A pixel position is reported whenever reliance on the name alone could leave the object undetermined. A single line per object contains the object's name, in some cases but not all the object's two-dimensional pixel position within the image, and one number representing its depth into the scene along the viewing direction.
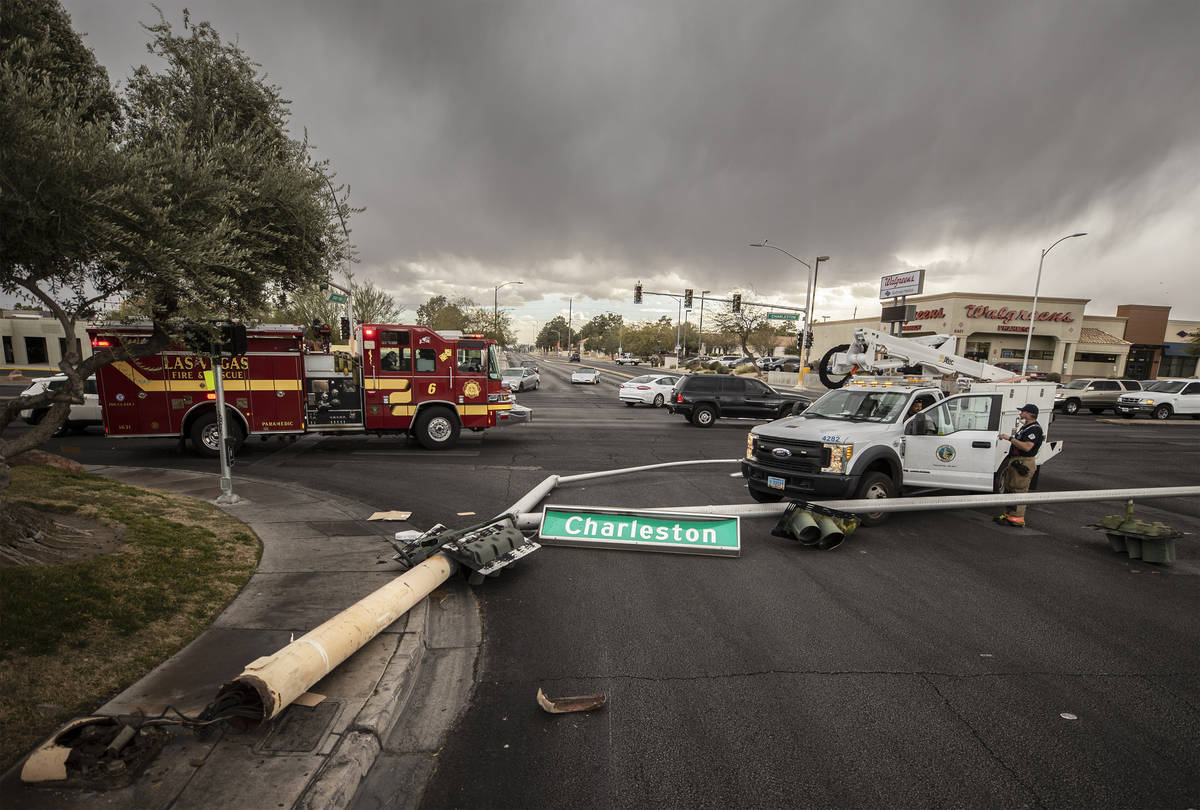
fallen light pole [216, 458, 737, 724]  3.48
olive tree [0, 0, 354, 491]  4.48
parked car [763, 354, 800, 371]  55.99
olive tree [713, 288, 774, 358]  75.50
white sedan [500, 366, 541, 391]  33.41
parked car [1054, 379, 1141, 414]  28.23
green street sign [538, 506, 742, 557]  6.93
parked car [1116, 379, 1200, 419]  25.98
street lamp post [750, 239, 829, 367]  37.92
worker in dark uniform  8.34
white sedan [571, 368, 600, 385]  42.79
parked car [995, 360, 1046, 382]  48.05
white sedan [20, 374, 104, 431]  14.98
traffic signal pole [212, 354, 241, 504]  8.16
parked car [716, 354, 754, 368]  65.94
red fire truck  12.27
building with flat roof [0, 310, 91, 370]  44.59
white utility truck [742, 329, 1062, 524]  8.05
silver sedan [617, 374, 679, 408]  27.19
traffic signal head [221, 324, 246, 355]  7.81
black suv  20.38
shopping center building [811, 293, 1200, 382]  48.28
